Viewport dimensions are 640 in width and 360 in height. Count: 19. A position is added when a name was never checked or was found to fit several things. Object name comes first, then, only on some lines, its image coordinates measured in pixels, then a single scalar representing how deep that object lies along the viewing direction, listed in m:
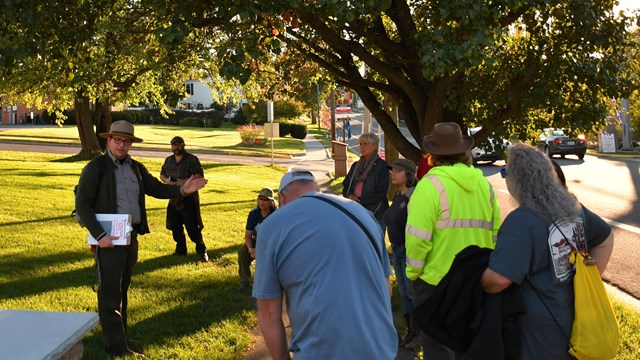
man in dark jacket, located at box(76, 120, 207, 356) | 5.55
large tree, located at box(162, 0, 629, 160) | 7.65
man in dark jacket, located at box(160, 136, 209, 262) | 10.01
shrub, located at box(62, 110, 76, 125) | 61.97
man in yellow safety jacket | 4.52
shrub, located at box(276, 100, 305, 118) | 62.15
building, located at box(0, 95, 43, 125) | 62.69
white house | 97.50
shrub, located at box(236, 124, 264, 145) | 46.16
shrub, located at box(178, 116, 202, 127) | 70.12
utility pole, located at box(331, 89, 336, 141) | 41.69
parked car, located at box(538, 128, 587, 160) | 31.75
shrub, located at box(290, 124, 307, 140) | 58.41
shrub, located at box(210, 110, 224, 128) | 71.06
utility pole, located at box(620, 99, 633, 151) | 36.31
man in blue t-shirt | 3.02
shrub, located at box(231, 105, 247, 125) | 74.76
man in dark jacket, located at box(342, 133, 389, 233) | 7.58
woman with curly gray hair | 3.34
